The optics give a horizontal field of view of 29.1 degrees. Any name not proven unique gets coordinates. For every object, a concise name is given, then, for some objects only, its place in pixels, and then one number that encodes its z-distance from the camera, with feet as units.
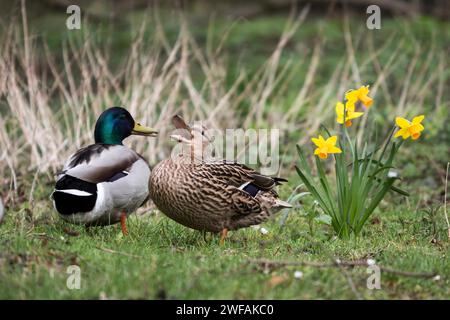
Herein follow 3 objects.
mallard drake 18.80
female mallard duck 18.62
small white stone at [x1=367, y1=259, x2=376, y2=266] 16.52
